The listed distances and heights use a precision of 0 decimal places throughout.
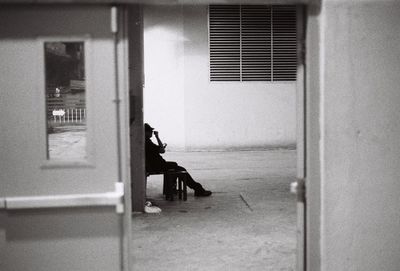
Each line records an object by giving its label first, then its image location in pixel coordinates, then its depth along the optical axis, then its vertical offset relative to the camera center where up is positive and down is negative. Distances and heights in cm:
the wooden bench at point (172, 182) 819 -137
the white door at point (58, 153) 344 -36
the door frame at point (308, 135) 360 -28
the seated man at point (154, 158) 801 -96
